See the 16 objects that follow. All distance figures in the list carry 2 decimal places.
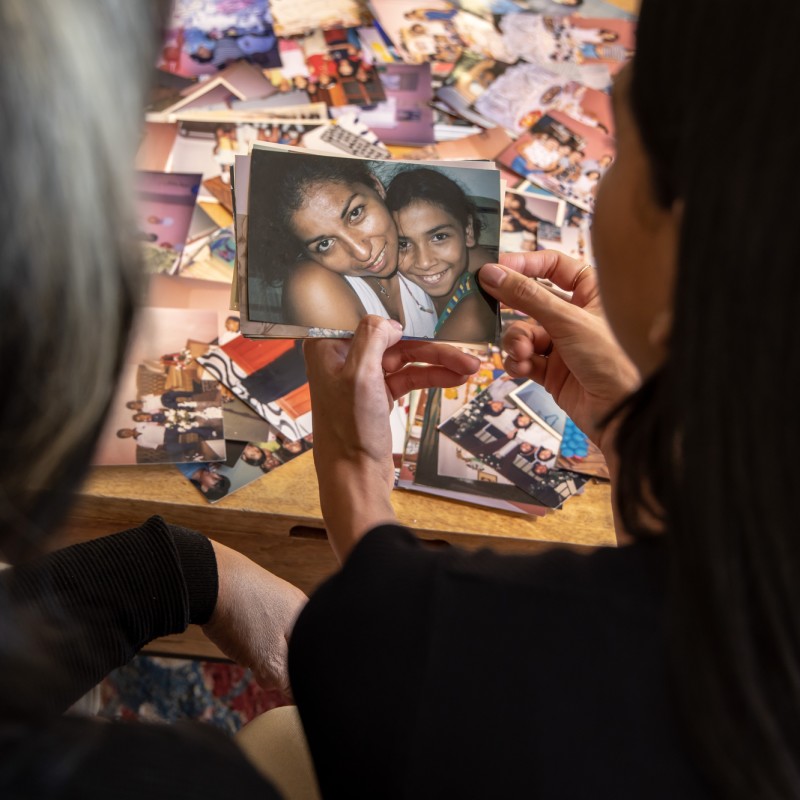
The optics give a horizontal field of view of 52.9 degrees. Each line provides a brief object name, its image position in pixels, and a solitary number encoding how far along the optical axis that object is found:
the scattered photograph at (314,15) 1.46
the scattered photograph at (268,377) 1.04
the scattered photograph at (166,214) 1.14
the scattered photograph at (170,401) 0.98
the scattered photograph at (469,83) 1.38
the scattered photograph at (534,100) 1.39
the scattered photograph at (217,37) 1.39
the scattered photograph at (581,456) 1.03
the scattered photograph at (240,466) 0.97
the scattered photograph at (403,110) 1.33
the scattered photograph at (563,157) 1.30
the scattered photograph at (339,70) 1.37
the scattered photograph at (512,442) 1.01
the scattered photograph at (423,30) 1.45
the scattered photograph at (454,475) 0.99
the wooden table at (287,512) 0.96
